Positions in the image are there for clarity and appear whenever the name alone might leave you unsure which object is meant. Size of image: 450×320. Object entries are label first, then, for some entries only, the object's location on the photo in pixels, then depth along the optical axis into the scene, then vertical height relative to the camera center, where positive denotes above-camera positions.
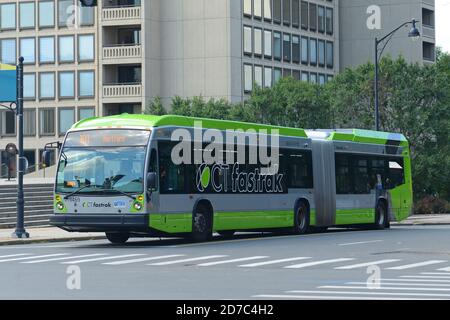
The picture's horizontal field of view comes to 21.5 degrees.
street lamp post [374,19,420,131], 52.81 +4.07
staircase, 44.25 -0.51
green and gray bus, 28.95 +0.21
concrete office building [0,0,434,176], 85.94 +10.37
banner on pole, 40.19 +3.68
